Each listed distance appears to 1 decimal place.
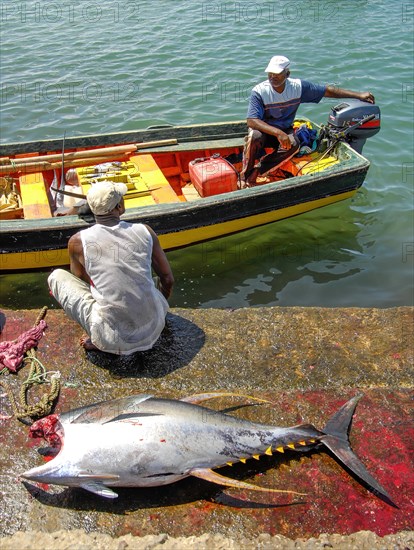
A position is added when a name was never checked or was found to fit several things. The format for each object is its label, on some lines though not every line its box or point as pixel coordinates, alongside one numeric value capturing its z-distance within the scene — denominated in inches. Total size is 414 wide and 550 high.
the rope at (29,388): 153.3
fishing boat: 270.7
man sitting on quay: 160.1
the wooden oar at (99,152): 303.6
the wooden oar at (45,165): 297.1
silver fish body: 129.1
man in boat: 302.4
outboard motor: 316.2
